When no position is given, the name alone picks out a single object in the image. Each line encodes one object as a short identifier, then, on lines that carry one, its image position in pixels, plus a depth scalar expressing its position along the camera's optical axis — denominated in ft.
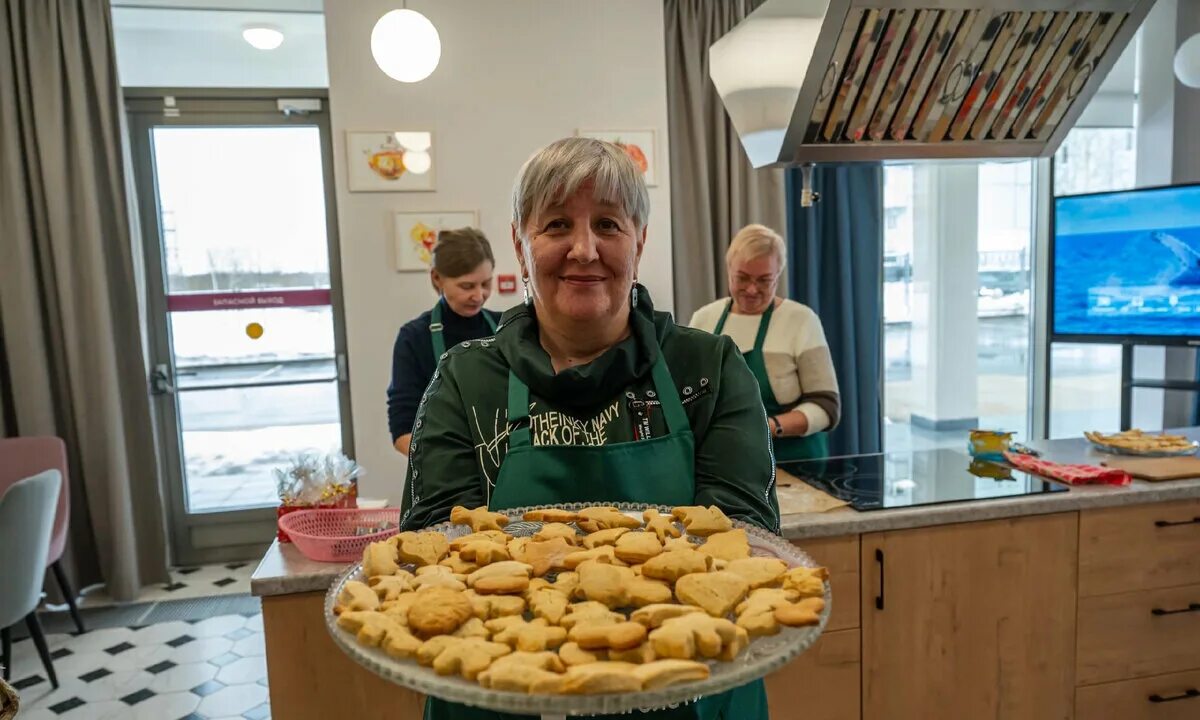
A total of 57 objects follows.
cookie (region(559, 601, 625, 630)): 2.67
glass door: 13.34
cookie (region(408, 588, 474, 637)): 2.64
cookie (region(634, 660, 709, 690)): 2.25
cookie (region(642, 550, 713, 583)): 2.98
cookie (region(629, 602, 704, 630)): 2.66
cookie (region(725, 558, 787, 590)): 2.94
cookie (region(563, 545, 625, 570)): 3.11
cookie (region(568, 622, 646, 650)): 2.51
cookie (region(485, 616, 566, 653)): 2.55
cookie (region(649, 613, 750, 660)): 2.43
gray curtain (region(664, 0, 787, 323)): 12.71
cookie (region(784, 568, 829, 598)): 2.81
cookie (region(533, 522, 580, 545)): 3.37
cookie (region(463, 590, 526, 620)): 2.80
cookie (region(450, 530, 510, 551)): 3.26
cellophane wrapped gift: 6.10
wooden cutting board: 6.82
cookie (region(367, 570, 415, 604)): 2.93
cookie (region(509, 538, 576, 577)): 3.14
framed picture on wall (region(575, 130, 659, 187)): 12.22
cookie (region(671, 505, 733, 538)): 3.38
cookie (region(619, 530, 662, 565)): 3.12
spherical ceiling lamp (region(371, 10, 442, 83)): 8.60
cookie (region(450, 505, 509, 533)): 3.45
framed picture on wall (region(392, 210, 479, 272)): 11.62
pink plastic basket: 5.55
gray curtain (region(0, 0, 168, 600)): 11.54
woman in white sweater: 8.43
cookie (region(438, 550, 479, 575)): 3.11
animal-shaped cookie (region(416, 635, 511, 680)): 2.36
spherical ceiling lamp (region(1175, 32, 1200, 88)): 9.99
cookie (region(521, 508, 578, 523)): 3.59
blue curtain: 13.44
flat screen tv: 10.50
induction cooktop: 6.56
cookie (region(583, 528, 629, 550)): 3.30
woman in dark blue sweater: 7.82
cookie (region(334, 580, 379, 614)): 2.77
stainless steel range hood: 5.54
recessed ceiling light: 13.06
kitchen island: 6.29
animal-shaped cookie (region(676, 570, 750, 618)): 2.75
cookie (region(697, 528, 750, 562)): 3.16
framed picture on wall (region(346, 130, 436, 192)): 11.39
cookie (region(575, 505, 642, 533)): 3.47
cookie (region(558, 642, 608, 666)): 2.45
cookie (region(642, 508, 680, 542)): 3.35
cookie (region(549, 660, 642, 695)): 2.22
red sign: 13.51
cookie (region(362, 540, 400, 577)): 3.14
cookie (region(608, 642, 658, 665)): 2.47
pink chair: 10.64
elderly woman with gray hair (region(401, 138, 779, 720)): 3.78
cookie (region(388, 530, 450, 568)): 3.23
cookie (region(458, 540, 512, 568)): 3.14
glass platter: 2.21
